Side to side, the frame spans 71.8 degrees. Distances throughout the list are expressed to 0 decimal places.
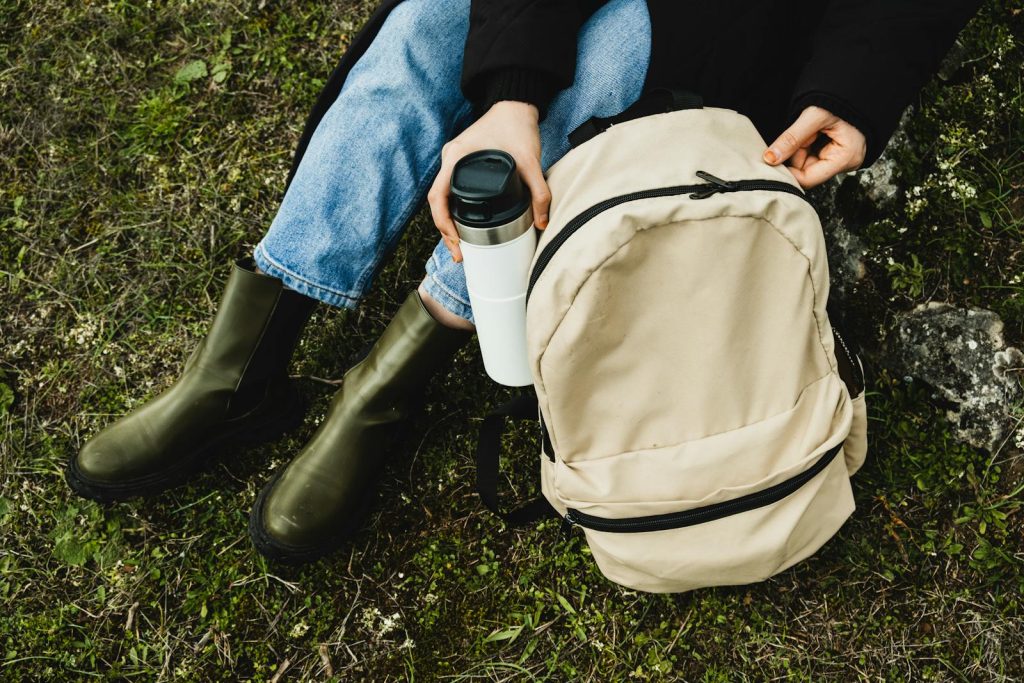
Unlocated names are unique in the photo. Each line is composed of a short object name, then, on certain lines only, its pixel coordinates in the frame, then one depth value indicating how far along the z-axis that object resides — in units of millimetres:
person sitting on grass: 1527
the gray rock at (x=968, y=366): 1979
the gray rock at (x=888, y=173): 2111
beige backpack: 1446
